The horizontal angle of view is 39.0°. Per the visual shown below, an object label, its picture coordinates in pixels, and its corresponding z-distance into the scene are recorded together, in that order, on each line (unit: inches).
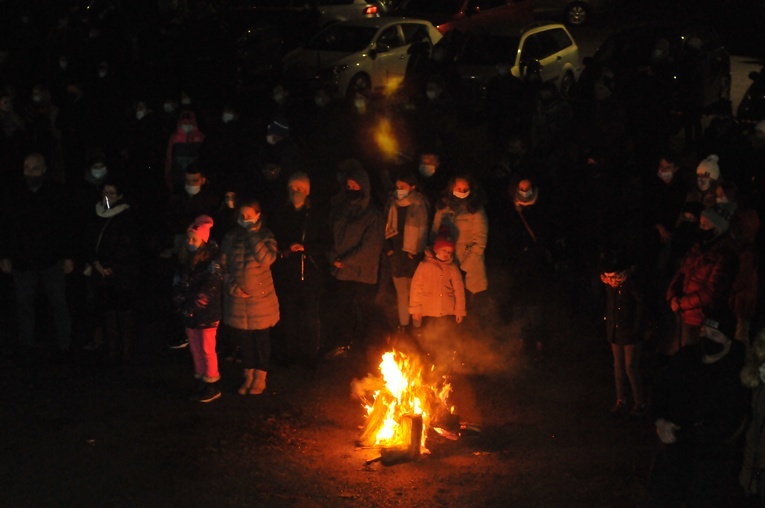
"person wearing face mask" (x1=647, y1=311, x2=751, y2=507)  280.1
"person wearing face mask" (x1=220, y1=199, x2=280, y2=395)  403.2
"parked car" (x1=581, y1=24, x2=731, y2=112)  621.0
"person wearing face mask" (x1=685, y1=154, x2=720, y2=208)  424.2
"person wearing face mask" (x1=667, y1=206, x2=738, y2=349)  359.6
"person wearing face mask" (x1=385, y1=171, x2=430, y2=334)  430.9
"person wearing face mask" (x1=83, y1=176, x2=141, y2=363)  432.5
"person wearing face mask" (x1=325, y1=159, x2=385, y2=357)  431.8
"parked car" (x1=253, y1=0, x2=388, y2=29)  1016.2
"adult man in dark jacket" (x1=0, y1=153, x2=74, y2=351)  437.4
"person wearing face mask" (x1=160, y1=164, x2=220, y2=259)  451.5
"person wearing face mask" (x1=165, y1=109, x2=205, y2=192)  542.0
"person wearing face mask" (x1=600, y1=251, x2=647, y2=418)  373.1
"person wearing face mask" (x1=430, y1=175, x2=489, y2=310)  426.3
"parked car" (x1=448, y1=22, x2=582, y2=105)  738.8
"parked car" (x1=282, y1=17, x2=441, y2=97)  778.2
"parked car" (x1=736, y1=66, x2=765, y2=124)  621.0
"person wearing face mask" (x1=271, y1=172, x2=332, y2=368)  430.3
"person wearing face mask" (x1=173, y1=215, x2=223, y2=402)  400.5
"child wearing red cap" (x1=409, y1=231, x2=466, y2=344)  416.5
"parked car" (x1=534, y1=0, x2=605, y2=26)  1186.6
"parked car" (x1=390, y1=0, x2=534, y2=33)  960.3
